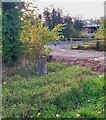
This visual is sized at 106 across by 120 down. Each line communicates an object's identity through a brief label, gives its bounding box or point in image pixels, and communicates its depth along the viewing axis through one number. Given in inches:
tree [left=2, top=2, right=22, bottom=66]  244.1
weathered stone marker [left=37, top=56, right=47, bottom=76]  242.2
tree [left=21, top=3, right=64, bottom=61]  269.4
